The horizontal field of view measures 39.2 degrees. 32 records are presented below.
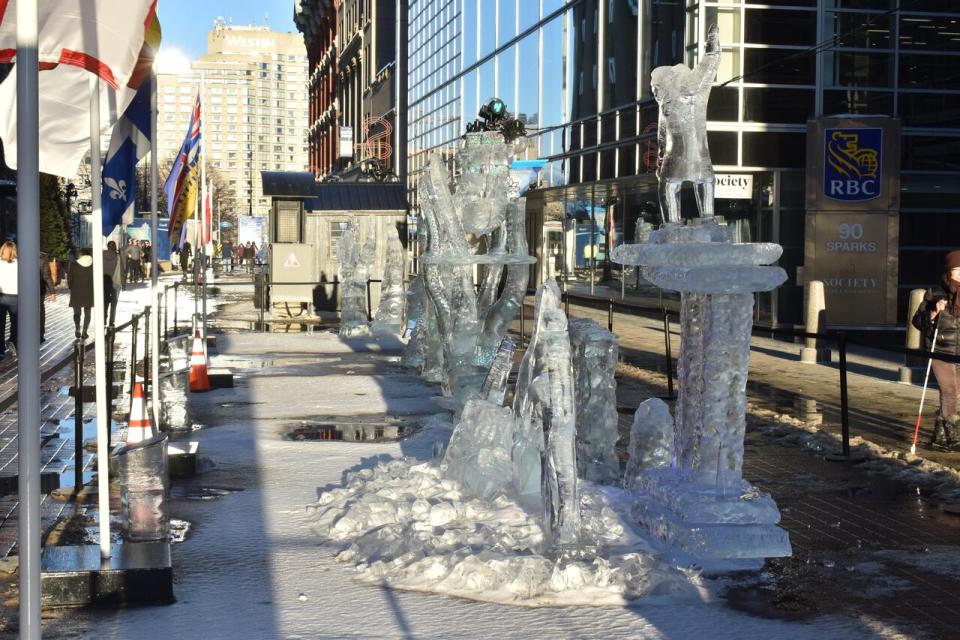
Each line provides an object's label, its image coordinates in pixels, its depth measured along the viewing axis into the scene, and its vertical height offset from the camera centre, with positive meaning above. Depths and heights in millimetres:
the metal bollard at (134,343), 9904 -718
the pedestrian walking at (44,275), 22994 -377
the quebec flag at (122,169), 14062 +902
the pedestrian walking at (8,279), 19688 -359
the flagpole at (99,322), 6168 -317
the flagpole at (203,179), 21991 +1430
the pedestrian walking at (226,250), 110475 +453
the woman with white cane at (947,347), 11578 -764
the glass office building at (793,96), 27438 +3367
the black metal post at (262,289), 26991 -703
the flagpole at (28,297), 4086 -129
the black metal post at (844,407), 11000 -1218
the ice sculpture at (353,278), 25141 -457
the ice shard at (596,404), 9383 -1030
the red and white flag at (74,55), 5699 +880
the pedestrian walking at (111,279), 26422 -492
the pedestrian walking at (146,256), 67250 -52
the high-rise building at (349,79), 68812 +10942
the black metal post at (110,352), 10170 -752
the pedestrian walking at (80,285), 23484 -526
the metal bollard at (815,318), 19391 -874
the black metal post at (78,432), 9406 -1268
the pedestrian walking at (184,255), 60875 -14
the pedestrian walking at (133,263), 57531 -347
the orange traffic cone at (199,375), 15625 -1391
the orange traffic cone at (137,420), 7367 -912
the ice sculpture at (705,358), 7375 -576
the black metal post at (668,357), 15523 -1181
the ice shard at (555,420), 7191 -880
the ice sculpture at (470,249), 14148 +111
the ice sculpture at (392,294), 26359 -762
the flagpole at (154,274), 11906 -204
